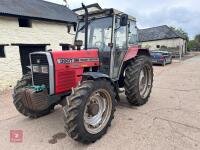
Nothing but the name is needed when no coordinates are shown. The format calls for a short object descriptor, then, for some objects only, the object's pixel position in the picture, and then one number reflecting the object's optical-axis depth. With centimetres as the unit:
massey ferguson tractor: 257
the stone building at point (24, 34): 664
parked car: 1337
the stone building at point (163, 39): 2422
